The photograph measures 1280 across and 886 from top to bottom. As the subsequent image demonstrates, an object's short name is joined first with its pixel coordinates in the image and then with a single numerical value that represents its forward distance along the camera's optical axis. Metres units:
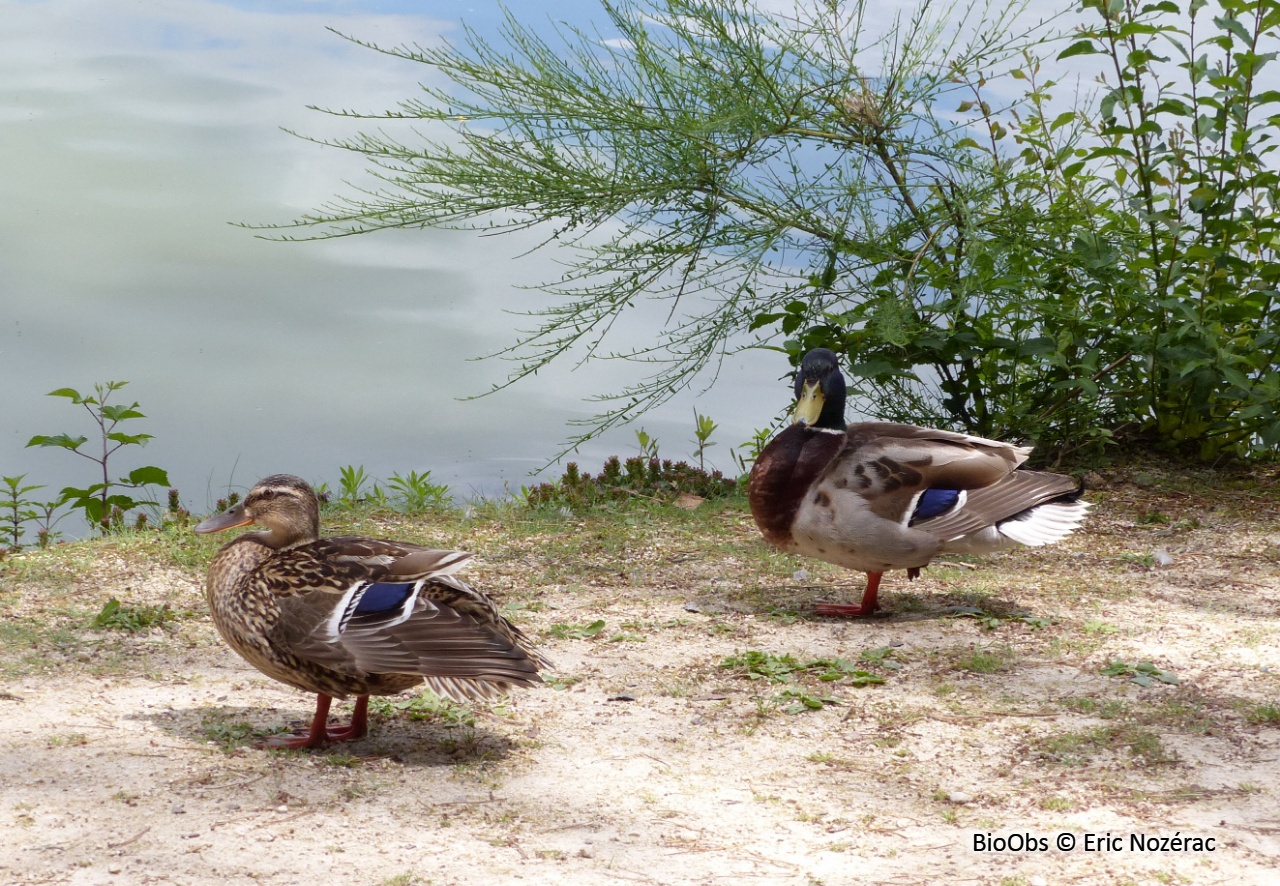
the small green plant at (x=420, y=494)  6.55
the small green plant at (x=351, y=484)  6.66
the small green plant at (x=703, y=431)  7.31
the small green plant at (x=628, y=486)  6.74
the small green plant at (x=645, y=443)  7.26
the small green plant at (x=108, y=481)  6.19
